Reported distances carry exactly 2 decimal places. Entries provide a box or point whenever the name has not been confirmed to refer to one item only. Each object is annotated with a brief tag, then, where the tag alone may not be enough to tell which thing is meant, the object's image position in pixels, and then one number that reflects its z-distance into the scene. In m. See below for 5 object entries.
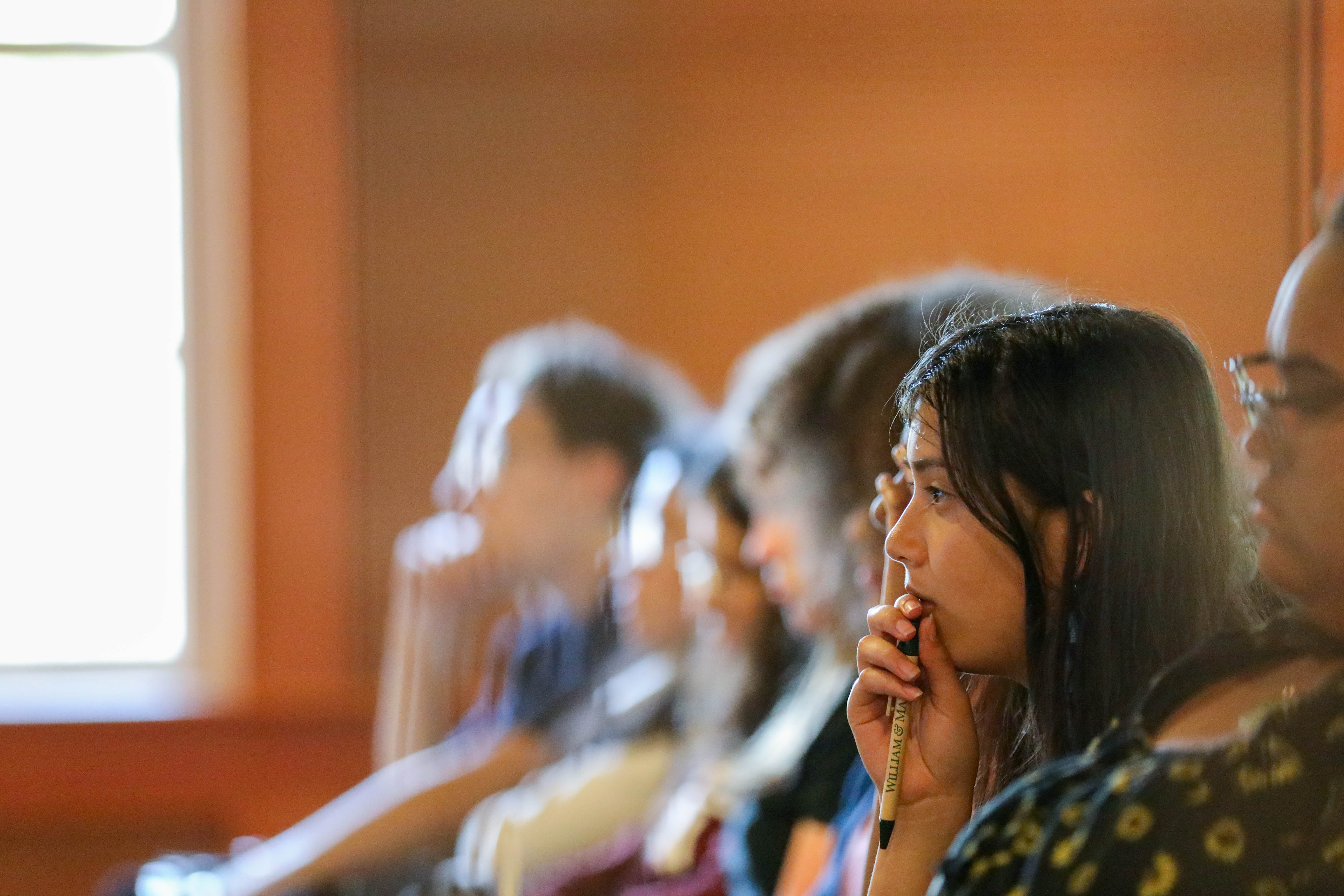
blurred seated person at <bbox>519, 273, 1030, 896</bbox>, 4.25
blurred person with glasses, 3.65
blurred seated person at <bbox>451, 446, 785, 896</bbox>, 4.74
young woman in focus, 3.79
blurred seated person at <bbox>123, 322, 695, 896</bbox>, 5.86
